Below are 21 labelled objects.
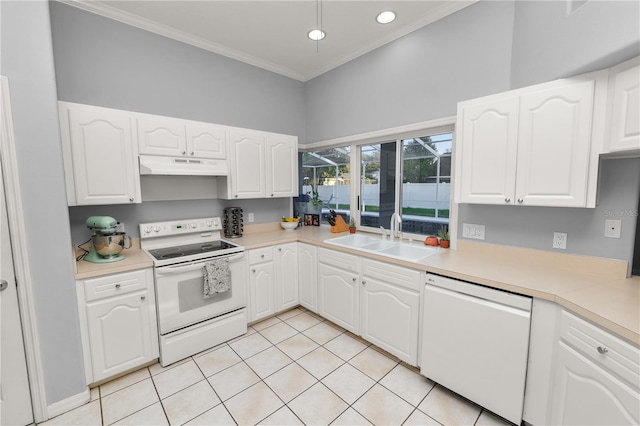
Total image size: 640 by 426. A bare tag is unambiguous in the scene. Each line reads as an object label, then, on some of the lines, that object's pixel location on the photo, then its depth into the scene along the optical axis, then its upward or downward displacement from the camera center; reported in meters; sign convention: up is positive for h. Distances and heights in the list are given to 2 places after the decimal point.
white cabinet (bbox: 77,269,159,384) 1.85 -0.95
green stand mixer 2.02 -0.36
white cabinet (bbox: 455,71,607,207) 1.50 +0.29
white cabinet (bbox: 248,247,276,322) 2.71 -0.96
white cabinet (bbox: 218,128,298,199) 2.83 +0.32
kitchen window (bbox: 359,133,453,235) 2.63 +0.10
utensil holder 3.27 -0.42
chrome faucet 2.72 -0.37
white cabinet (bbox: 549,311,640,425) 1.08 -0.86
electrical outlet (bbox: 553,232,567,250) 1.82 -0.35
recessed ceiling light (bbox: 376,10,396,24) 2.34 +1.59
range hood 2.25 +0.26
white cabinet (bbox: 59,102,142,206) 1.95 +0.31
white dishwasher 1.52 -0.97
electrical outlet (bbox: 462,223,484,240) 2.21 -0.35
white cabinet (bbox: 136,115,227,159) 2.28 +0.53
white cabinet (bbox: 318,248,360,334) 2.47 -0.95
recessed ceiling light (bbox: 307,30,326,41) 2.60 +1.59
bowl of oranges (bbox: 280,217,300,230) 3.50 -0.40
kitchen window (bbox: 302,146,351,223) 3.55 +0.20
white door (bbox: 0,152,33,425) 1.53 -0.92
